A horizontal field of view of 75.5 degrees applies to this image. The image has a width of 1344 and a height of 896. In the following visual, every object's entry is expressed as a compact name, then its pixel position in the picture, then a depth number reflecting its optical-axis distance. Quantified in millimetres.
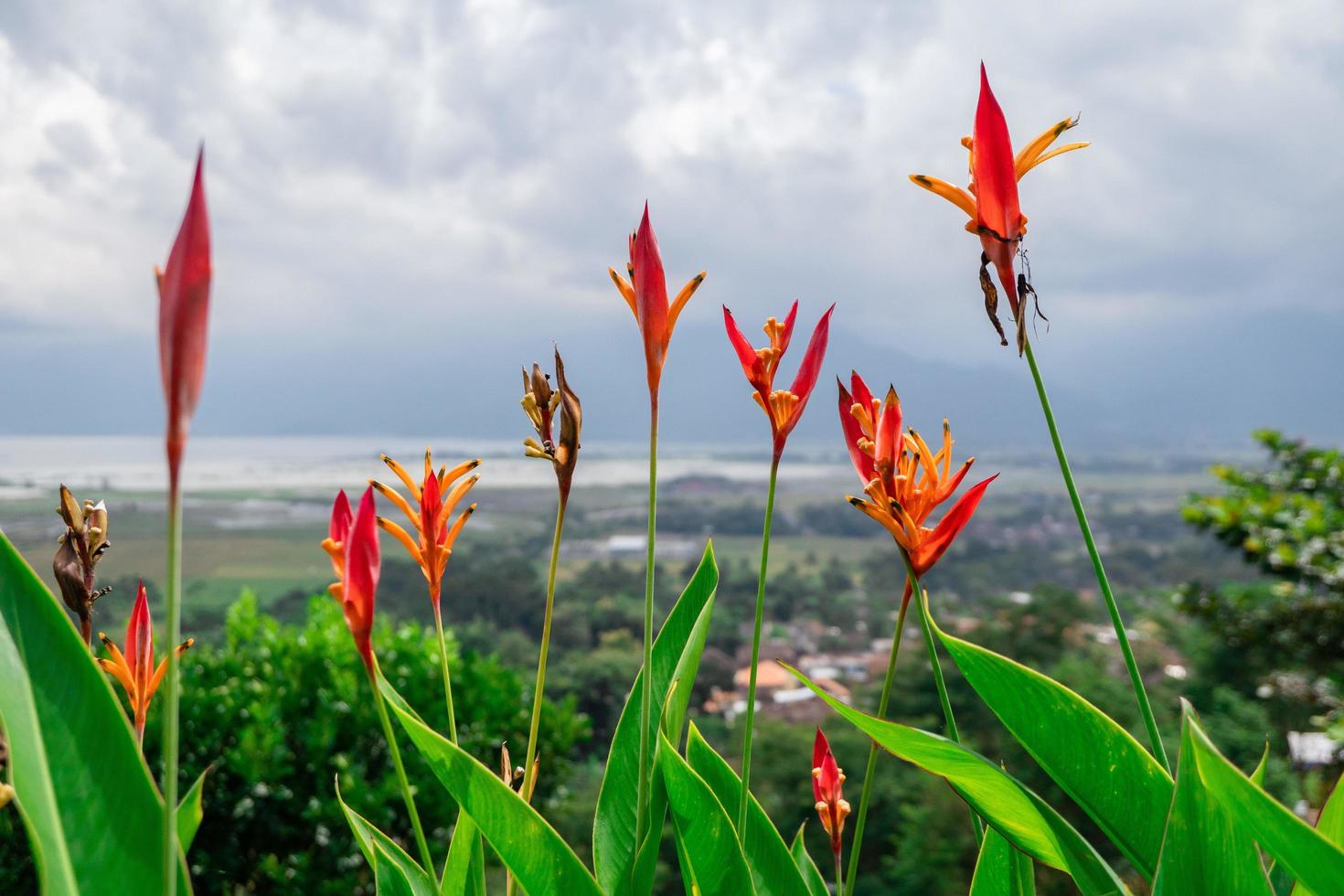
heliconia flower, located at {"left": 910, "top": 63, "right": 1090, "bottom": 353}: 546
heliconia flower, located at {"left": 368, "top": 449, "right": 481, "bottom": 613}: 615
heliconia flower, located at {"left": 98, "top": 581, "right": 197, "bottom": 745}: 642
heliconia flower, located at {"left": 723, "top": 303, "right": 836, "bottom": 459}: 640
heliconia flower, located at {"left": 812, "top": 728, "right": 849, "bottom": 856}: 788
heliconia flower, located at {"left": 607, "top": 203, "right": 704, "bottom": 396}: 566
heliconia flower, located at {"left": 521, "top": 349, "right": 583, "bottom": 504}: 597
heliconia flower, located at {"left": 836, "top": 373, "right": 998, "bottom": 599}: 578
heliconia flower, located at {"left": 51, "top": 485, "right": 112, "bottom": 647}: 599
